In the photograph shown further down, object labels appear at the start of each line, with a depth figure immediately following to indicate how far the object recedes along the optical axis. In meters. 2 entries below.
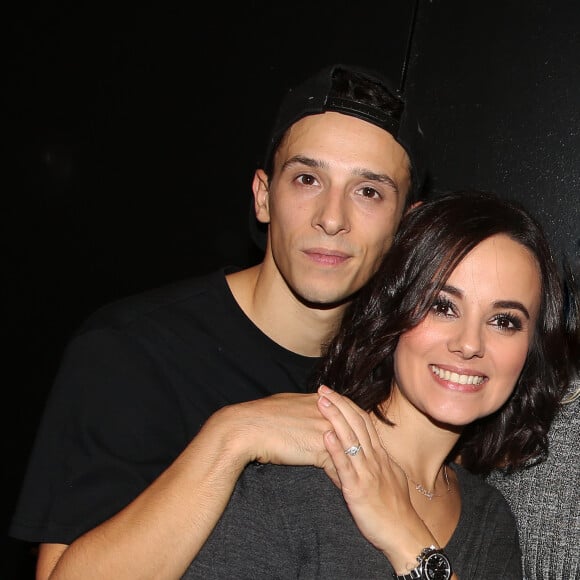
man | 1.72
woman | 1.68
